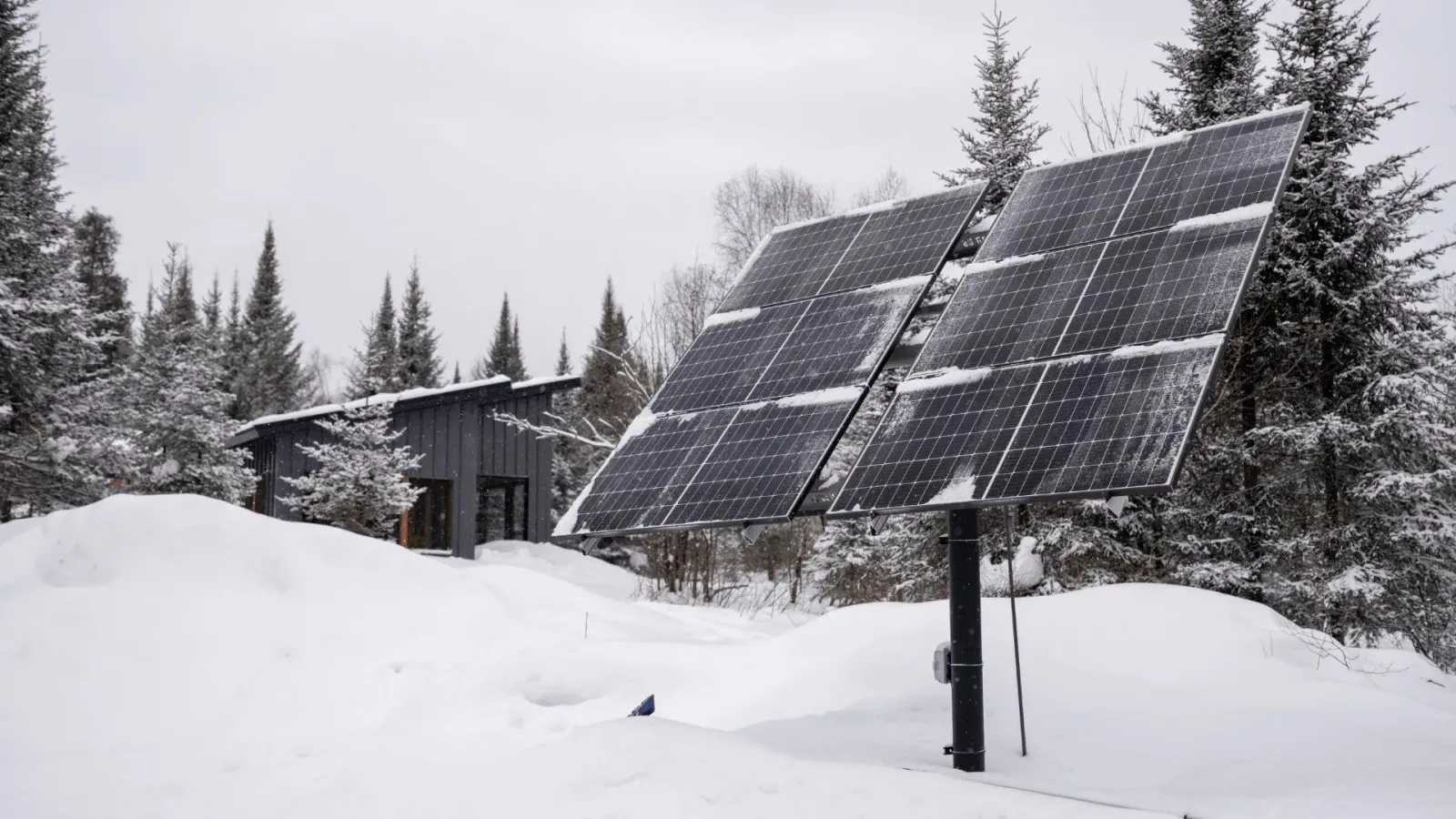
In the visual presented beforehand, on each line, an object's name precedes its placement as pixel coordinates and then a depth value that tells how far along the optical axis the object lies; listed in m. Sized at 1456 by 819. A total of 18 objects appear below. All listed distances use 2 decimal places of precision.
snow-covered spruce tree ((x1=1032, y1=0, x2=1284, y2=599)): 18.06
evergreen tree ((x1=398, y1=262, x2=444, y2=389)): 51.62
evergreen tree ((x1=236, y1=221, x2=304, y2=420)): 49.81
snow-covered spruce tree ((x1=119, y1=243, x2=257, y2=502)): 22.36
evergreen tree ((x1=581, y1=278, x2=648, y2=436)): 26.58
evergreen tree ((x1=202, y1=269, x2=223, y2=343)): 51.53
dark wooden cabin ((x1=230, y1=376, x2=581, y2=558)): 24.81
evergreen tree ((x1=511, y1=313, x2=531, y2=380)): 68.25
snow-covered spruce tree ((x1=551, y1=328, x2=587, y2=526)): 42.56
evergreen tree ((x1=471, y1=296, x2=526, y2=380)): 63.38
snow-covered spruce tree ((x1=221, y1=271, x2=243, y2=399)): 49.88
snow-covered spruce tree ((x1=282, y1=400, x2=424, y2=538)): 21.66
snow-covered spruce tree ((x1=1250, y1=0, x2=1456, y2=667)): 16.56
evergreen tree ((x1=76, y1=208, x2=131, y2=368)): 48.00
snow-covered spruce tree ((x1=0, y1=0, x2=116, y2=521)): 22.89
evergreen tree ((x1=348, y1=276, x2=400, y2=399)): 24.94
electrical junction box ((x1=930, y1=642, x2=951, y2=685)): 7.43
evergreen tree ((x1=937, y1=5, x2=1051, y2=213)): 22.55
